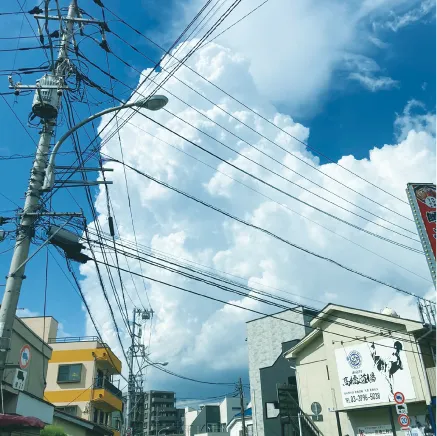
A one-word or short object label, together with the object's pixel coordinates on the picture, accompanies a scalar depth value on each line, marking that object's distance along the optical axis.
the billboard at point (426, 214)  19.25
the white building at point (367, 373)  23.56
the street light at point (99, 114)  10.23
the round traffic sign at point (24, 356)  16.29
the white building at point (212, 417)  89.38
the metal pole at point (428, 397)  22.11
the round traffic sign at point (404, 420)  15.16
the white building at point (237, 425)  62.10
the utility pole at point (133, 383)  36.21
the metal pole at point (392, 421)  24.13
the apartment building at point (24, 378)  9.95
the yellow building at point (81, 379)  35.62
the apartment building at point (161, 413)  96.38
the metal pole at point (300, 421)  26.17
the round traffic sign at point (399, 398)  16.80
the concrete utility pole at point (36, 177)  8.91
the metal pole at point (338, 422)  27.00
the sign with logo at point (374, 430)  24.58
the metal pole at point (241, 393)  43.97
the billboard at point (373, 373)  24.19
